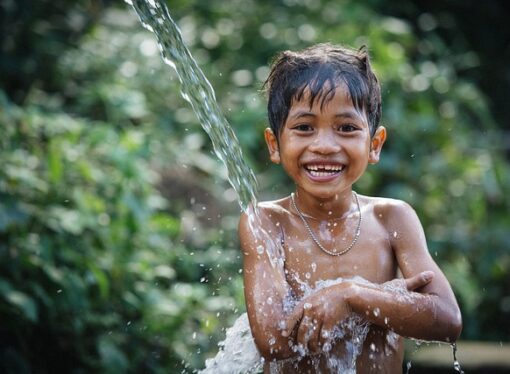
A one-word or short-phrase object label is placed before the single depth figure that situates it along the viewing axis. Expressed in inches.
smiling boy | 94.7
